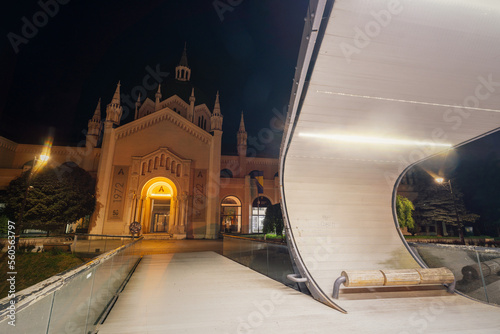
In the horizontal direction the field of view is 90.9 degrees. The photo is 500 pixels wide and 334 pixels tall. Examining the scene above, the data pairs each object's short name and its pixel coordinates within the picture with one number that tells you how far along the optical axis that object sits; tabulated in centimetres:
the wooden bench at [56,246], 1560
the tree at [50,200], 2208
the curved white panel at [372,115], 271
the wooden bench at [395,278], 455
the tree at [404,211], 2165
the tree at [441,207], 2664
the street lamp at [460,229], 1644
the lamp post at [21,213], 1452
